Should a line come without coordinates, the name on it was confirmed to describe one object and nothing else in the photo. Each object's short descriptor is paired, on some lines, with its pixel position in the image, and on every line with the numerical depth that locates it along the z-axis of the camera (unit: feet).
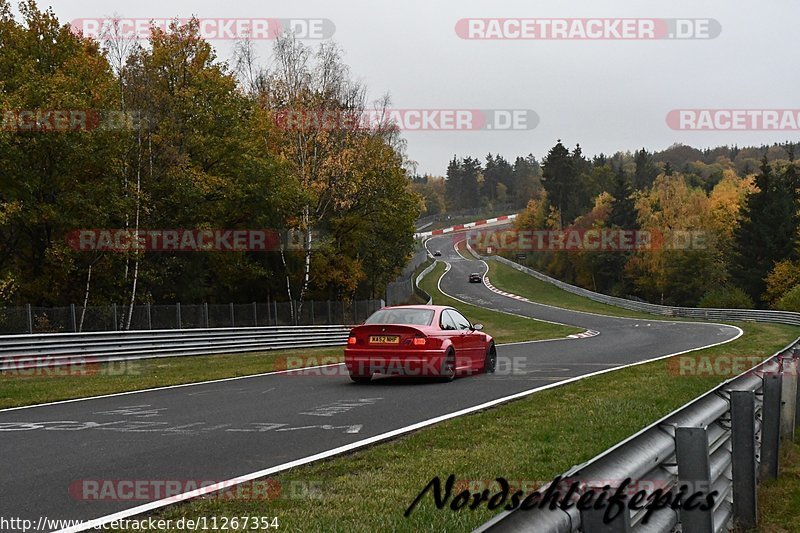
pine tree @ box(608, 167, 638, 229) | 308.81
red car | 46.50
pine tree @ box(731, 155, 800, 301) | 247.09
